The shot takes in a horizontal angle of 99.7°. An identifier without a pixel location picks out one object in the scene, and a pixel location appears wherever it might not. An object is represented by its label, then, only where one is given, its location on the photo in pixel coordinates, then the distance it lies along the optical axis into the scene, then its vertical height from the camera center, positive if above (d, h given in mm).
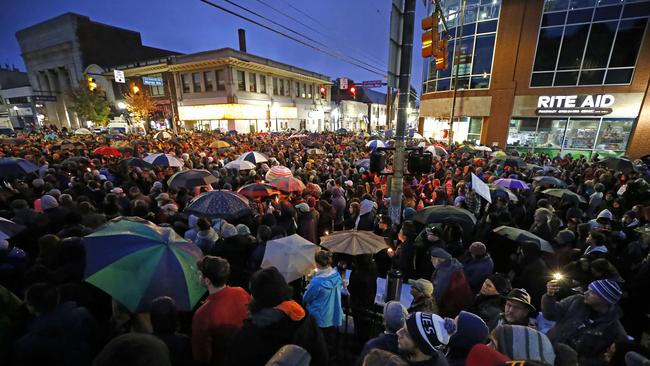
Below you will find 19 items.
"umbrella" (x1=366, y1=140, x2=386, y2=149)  15441 -1242
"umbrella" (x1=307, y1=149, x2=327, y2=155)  15083 -1668
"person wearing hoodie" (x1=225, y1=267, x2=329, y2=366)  2268 -1704
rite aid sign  18623 +1173
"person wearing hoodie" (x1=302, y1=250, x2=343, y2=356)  3291 -2050
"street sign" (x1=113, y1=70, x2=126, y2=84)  27631 +4449
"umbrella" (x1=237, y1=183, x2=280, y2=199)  7125 -1786
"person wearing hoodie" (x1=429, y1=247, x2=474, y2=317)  3613 -2155
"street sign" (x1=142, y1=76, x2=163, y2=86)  29266 +4196
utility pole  5488 +282
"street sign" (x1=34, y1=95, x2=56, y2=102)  38050 +3115
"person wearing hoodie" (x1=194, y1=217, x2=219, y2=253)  4625 -1923
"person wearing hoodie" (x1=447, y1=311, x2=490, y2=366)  2375 -1843
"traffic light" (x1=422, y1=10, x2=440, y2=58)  7527 +2392
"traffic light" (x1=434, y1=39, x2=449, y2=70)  9070 +2212
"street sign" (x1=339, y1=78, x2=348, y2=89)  29472 +4085
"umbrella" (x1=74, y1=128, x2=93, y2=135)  26923 -1085
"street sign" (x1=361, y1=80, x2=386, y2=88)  35391 +4745
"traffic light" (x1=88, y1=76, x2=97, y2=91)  18234 +2416
